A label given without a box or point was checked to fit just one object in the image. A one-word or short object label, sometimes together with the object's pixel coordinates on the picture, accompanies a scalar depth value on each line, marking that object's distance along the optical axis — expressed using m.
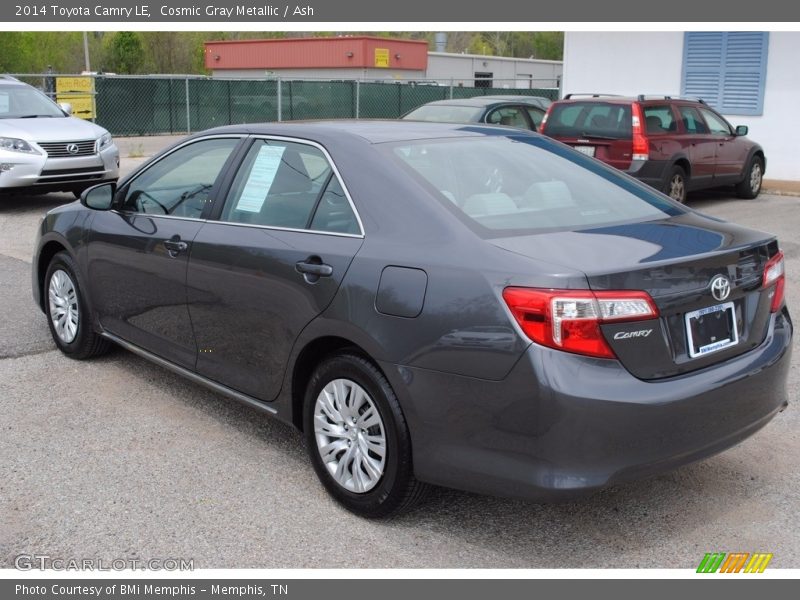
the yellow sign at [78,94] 23.03
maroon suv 12.70
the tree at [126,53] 51.28
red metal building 49.16
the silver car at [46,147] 12.69
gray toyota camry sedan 3.34
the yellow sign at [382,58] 49.66
